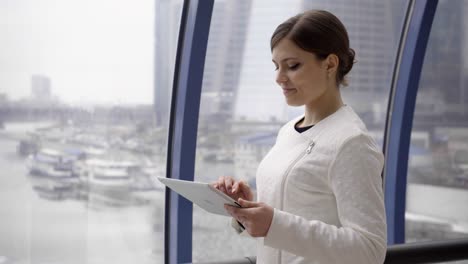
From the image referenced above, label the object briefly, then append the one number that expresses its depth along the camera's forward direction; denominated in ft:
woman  4.76
